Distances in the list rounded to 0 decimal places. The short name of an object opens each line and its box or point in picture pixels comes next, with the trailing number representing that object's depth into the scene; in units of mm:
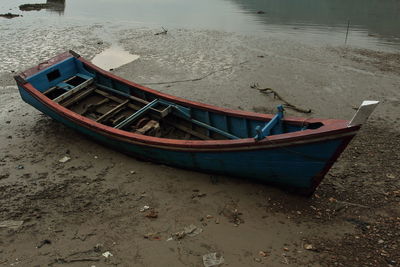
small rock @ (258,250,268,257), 4762
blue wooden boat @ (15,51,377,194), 4926
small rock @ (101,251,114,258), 4802
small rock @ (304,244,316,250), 4793
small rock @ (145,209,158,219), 5535
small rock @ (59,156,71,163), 7059
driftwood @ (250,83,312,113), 8945
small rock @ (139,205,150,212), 5723
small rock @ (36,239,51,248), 5004
